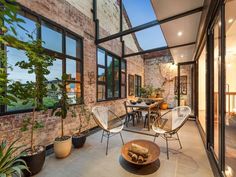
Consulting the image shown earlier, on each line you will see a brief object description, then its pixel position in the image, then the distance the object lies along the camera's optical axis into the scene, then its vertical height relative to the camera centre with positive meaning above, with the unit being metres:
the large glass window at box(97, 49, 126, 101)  4.88 +0.49
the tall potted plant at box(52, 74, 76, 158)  2.57 -0.98
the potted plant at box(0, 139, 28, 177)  1.44 -0.85
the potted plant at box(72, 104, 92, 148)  2.99 -1.12
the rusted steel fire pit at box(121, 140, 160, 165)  2.19 -1.07
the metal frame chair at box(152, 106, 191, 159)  2.76 -0.66
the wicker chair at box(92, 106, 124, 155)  2.91 -0.69
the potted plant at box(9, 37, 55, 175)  2.03 -0.01
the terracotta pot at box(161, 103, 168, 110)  8.18 -1.04
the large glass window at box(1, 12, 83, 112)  2.52 +0.66
